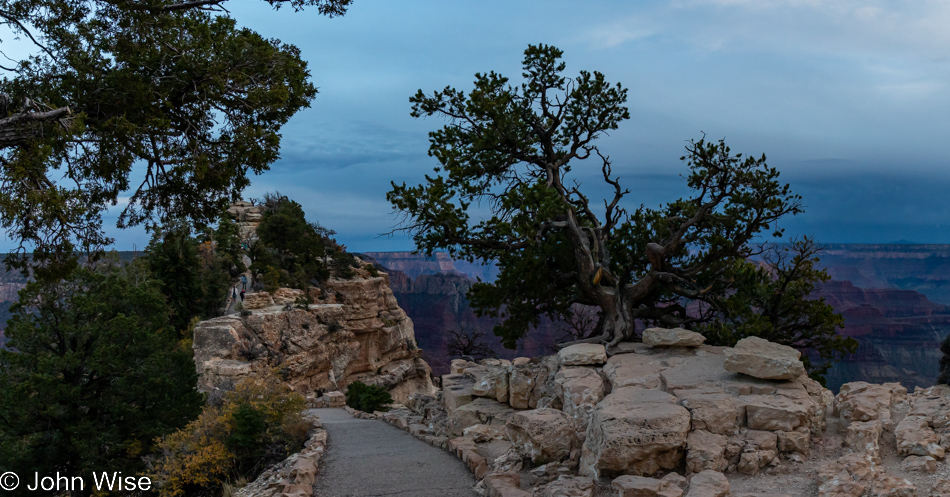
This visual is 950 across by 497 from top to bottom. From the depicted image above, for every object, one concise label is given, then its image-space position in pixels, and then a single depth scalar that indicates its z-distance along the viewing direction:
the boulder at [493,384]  15.26
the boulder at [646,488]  7.76
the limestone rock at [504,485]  8.91
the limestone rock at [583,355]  13.59
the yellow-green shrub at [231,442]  13.29
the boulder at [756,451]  8.70
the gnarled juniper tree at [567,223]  15.70
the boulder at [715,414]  9.46
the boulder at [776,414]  9.40
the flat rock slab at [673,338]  13.41
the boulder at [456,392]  16.48
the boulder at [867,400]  9.71
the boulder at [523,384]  14.60
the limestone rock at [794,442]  9.07
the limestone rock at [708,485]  7.56
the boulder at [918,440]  8.20
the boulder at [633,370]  11.60
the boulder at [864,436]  8.69
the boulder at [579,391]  11.09
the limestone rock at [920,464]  7.79
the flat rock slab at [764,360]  10.56
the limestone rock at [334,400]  29.10
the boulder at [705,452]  8.65
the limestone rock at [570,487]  8.52
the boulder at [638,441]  8.70
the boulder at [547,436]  10.30
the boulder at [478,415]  14.55
